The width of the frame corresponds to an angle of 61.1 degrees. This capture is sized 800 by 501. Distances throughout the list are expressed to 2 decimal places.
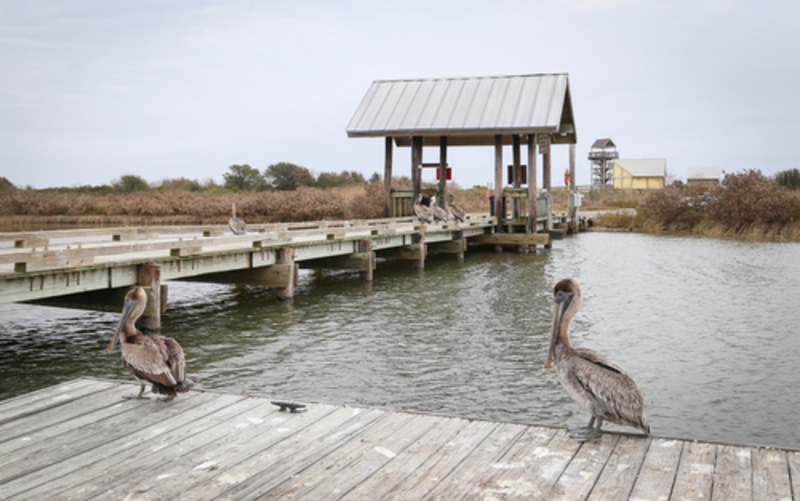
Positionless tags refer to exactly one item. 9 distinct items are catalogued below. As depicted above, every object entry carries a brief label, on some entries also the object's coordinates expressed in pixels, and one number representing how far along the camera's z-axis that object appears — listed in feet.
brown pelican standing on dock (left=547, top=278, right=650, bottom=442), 15.31
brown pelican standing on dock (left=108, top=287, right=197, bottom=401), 18.51
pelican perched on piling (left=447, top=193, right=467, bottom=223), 82.43
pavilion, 86.12
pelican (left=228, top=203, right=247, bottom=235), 57.26
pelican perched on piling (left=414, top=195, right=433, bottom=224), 77.30
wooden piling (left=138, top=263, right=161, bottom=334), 36.42
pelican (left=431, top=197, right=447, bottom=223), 79.75
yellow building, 294.25
